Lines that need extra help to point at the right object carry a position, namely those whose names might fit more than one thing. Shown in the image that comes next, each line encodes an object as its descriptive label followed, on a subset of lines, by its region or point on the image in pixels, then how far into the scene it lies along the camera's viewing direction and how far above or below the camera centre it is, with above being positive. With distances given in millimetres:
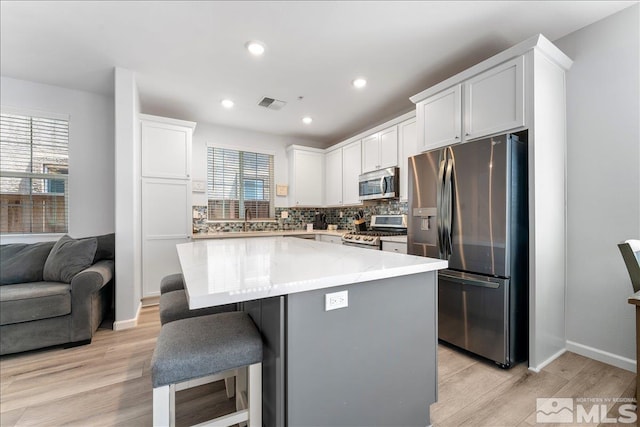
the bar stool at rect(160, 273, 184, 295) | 2160 -551
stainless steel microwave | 3670 +409
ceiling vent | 3604 +1453
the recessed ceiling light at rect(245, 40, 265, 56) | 2445 +1481
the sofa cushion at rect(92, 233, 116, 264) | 3125 -369
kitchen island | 1081 -506
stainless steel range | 3500 -267
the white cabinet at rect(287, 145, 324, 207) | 4994 +678
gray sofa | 2309 -671
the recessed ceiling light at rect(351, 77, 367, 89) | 3100 +1476
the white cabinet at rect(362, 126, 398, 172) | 3701 +891
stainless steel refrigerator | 2076 -247
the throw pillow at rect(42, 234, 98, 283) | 2621 -431
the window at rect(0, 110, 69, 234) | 3215 +482
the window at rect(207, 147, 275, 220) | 4641 +516
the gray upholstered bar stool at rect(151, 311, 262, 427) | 1036 -564
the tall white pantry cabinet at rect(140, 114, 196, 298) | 3502 +258
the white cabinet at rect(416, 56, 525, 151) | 2172 +914
